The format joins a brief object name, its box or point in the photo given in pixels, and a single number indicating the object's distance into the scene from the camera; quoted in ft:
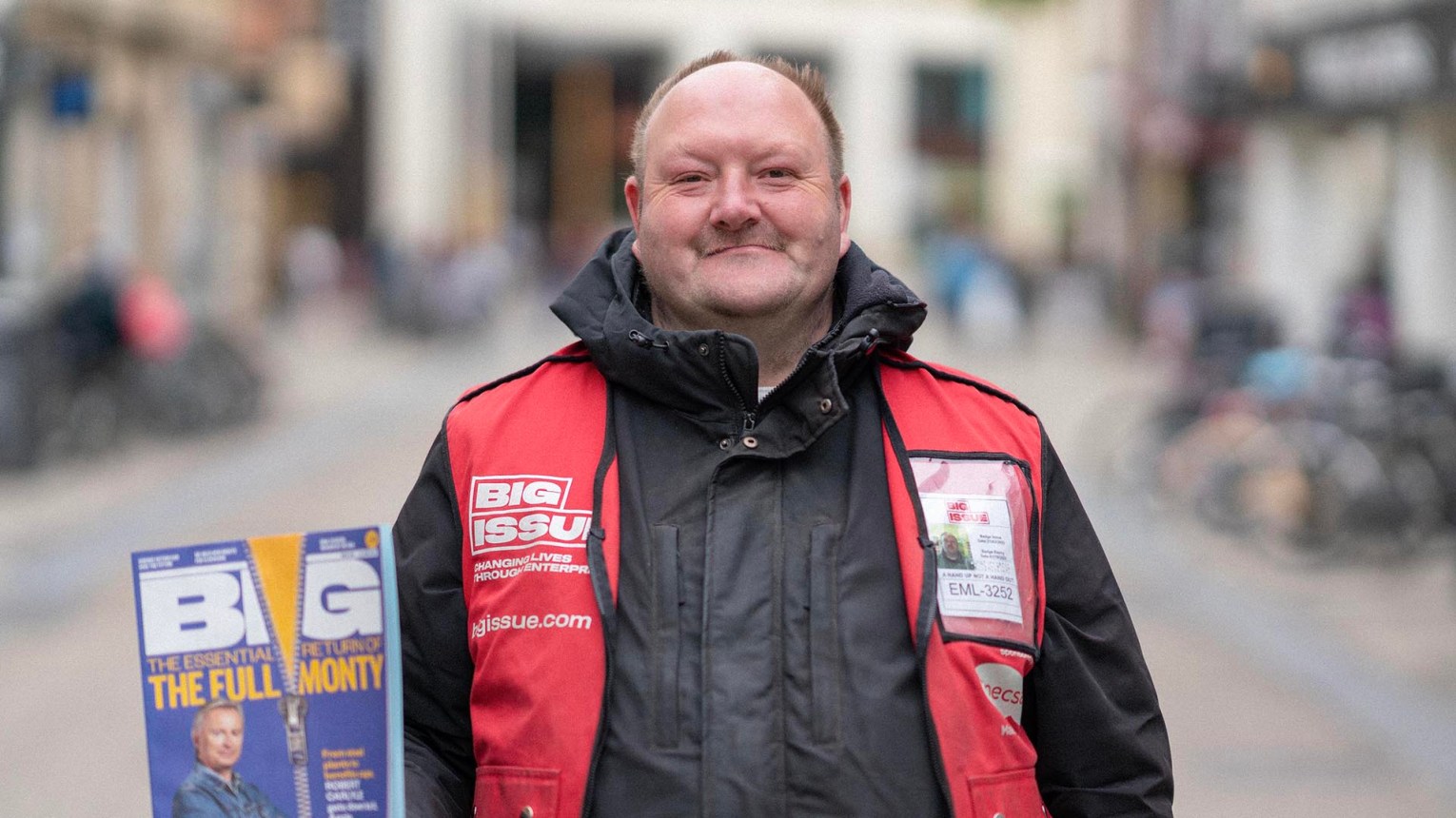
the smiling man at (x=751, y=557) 8.30
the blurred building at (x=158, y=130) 66.54
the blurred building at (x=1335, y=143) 54.90
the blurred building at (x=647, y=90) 174.91
